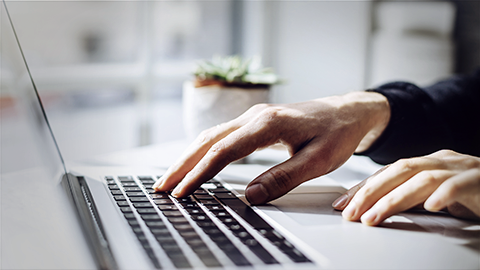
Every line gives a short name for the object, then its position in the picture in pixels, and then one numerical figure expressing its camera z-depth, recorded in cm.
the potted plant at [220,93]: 73
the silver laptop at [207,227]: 30
